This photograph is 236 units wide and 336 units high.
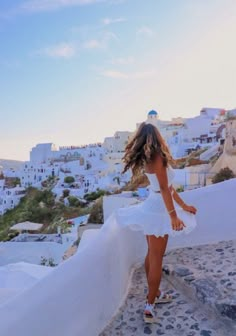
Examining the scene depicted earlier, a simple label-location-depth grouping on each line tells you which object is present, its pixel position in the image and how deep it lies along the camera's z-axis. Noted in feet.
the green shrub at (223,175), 41.78
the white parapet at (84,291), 4.29
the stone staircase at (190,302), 5.82
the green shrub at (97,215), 37.30
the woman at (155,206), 5.73
